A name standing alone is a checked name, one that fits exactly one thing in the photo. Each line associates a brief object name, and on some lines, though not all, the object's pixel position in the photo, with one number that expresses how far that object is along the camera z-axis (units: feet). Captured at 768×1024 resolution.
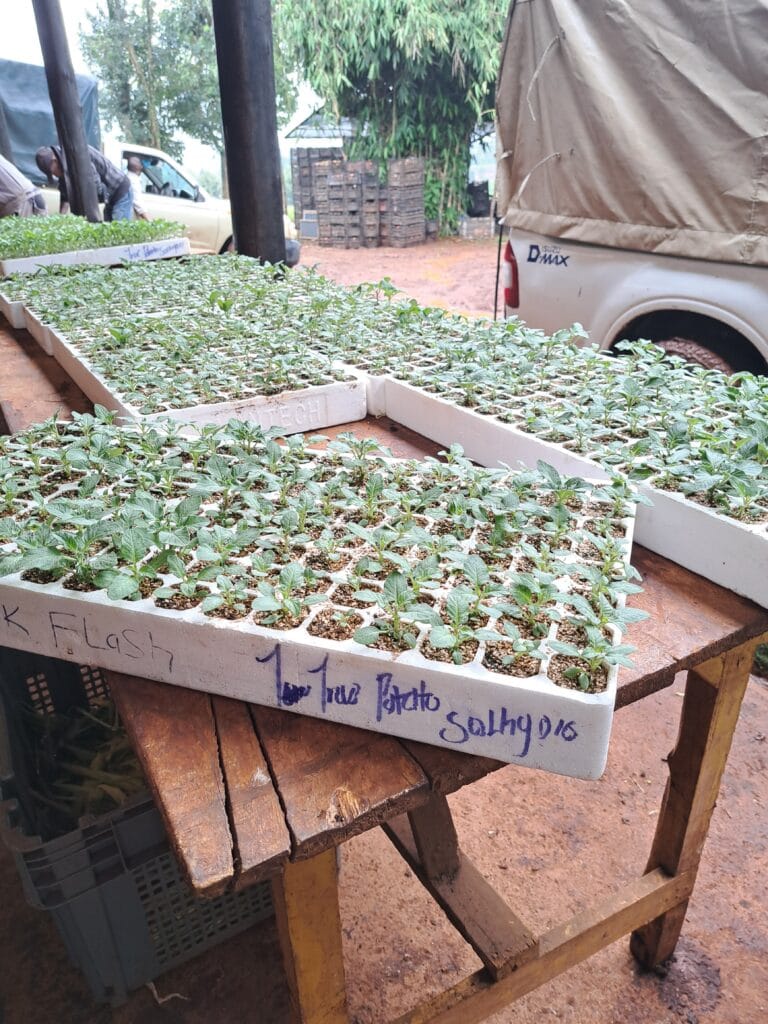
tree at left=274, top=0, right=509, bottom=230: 46.85
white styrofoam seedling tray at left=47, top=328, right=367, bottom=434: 6.74
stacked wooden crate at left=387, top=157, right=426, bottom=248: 50.26
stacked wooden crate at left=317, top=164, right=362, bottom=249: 50.70
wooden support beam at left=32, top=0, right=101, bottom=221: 24.26
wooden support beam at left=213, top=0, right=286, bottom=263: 12.77
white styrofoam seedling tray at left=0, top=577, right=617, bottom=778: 3.24
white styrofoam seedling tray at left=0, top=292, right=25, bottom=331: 11.89
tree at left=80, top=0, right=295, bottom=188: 70.44
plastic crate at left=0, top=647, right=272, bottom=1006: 5.67
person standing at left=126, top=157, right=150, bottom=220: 33.40
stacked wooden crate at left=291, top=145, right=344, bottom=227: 54.80
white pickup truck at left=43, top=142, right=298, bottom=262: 33.47
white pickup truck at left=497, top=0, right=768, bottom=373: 10.63
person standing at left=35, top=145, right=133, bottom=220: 29.19
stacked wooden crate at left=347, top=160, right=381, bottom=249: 51.31
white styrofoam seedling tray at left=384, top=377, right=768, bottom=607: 4.29
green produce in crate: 6.48
